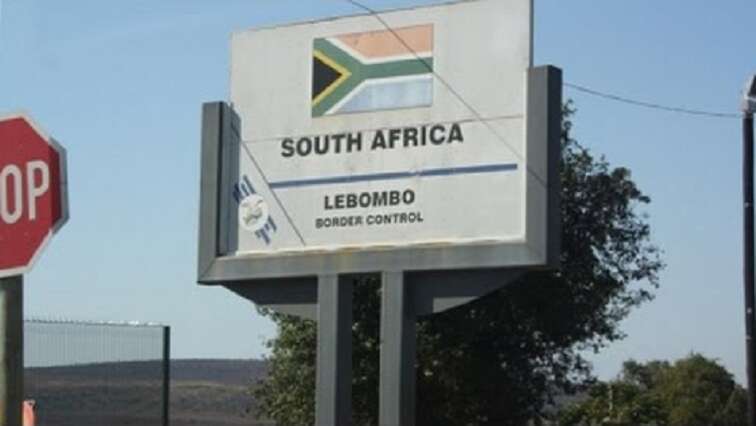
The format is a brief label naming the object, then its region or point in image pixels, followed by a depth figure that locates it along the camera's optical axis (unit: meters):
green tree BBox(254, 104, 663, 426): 26.14
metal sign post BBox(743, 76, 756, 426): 21.73
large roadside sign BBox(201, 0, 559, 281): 14.65
